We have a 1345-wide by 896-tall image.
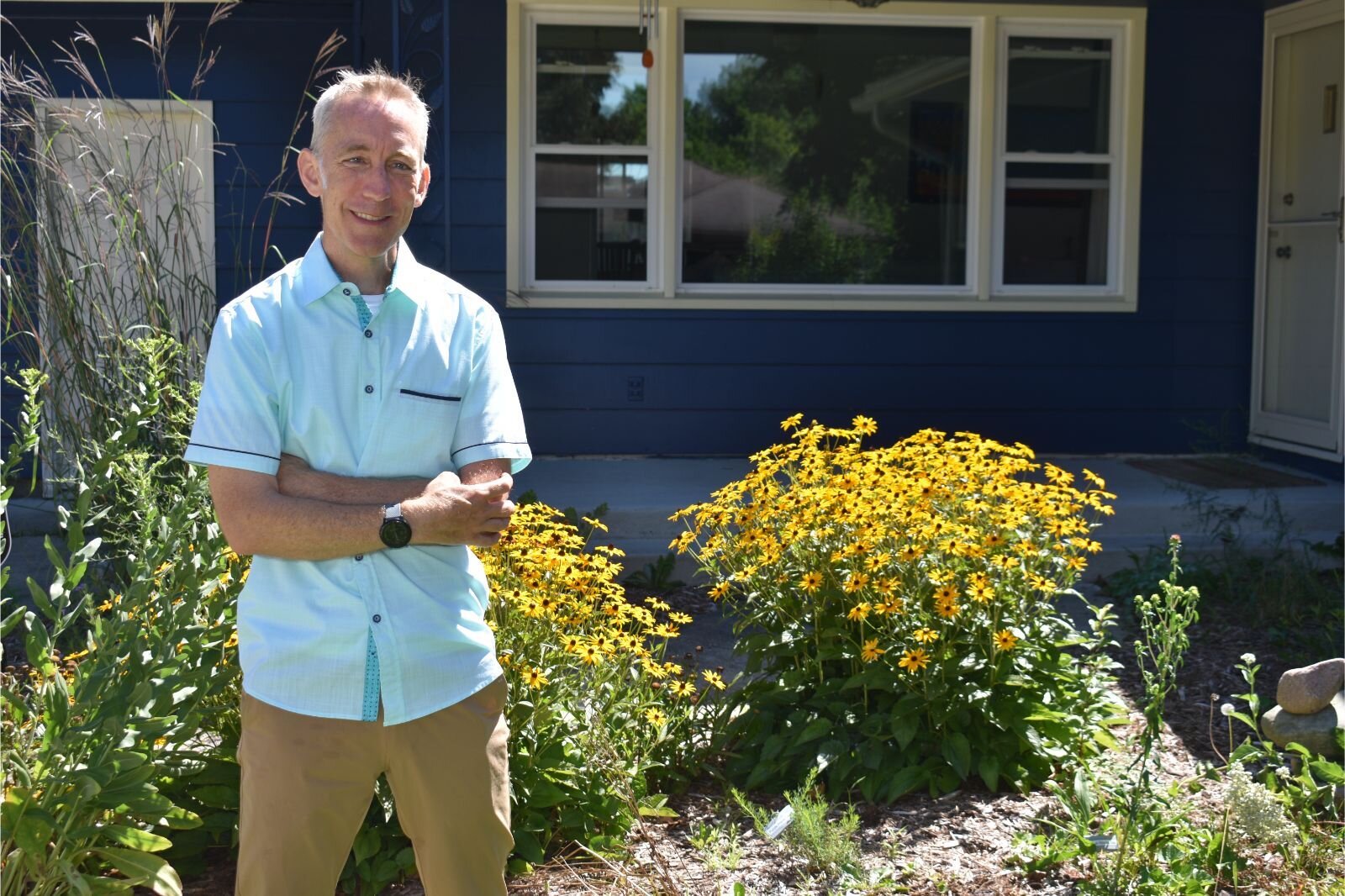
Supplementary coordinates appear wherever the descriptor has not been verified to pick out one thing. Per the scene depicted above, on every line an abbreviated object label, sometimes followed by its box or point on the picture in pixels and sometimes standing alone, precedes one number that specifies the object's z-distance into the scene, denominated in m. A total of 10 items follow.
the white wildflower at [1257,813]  3.17
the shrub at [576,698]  3.36
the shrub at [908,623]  3.70
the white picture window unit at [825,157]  8.25
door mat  7.77
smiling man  2.23
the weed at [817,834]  3.24
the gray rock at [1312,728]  3.85
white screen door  8.20
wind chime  8.06
